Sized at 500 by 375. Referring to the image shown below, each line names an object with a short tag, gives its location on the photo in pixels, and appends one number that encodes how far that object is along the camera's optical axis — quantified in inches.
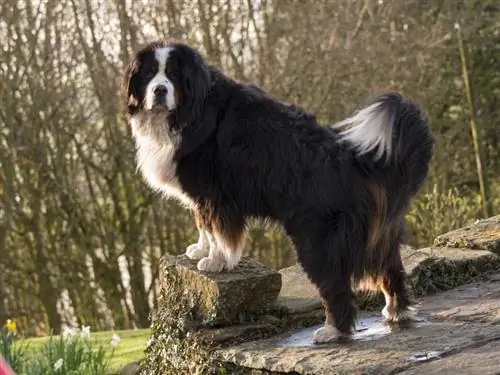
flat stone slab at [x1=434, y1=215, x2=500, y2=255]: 204.2
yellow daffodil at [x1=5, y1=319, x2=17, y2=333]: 206.9
